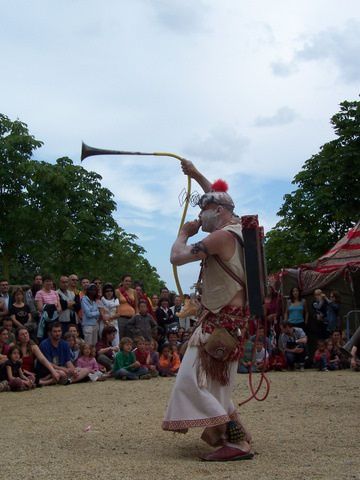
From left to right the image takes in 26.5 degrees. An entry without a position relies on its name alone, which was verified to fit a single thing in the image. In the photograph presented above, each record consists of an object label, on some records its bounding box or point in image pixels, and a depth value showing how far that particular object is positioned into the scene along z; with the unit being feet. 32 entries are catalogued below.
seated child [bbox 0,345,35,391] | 34.53
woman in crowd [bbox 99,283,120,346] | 41.75
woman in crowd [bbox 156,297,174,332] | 46.09
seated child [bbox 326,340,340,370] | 44.62
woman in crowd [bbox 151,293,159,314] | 49.21
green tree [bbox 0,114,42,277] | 70.45
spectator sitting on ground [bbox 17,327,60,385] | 36.24
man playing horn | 17.21
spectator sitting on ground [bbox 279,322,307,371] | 45.27
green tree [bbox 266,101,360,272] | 85.97
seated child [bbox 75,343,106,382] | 38.58
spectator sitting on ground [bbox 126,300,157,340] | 42.63
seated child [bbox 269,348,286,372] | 45.11
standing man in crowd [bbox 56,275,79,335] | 40.14
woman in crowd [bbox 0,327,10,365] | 35.54
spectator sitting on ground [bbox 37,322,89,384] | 37.29
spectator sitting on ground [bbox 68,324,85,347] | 39.17
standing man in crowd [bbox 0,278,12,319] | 38.48
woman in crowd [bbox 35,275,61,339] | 38.70
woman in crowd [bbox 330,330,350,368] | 44.84
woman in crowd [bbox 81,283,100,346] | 40.96
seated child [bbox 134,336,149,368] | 40.78
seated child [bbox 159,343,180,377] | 41.22
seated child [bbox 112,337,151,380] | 39.29
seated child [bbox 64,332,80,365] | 38.96
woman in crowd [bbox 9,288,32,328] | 38.96
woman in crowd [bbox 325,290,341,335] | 47.47
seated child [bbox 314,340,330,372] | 44.34
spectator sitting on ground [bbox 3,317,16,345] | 36.81
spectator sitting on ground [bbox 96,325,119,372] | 40.32
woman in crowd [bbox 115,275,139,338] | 42.86
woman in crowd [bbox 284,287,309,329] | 47.33
